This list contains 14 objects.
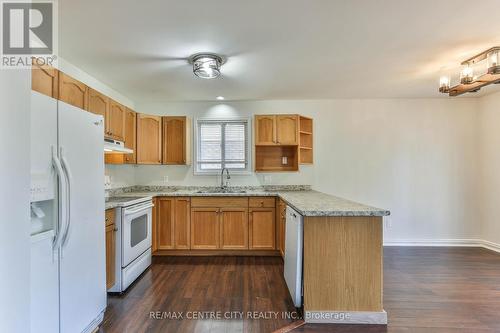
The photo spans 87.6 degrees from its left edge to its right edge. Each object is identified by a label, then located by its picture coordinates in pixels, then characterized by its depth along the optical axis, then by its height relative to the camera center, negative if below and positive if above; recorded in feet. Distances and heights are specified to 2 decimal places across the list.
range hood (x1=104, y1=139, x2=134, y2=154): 9.31 +0.80
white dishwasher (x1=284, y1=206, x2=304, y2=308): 7.31 -2.60
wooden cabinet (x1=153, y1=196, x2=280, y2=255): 12.61 -2.79
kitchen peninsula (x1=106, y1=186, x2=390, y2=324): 6.97 -2.57
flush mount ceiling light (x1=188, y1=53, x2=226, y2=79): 8.67 +3.53
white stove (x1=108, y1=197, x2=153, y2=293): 8.86 -2.67
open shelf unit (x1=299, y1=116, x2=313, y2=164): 14.26 +1.50
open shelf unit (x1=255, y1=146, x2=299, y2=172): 14.58 +0.58
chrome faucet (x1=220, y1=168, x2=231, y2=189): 14.62 -0.59
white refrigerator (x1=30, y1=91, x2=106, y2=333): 4.92 -1.09
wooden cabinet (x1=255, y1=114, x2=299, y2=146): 13.66 +2.01
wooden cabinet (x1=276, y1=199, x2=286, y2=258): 11.32 -2.64
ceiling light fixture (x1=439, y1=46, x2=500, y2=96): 7.93 +2.99
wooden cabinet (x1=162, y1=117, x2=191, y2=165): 13.84 +1.48
